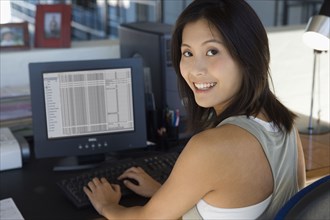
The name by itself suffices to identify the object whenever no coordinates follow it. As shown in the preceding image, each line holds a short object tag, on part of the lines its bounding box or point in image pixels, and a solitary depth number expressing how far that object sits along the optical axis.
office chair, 0.82
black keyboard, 1.47
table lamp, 1.87
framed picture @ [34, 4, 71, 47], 2.22
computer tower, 1.95
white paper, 1.36
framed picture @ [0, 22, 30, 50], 2.17
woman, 1.12
